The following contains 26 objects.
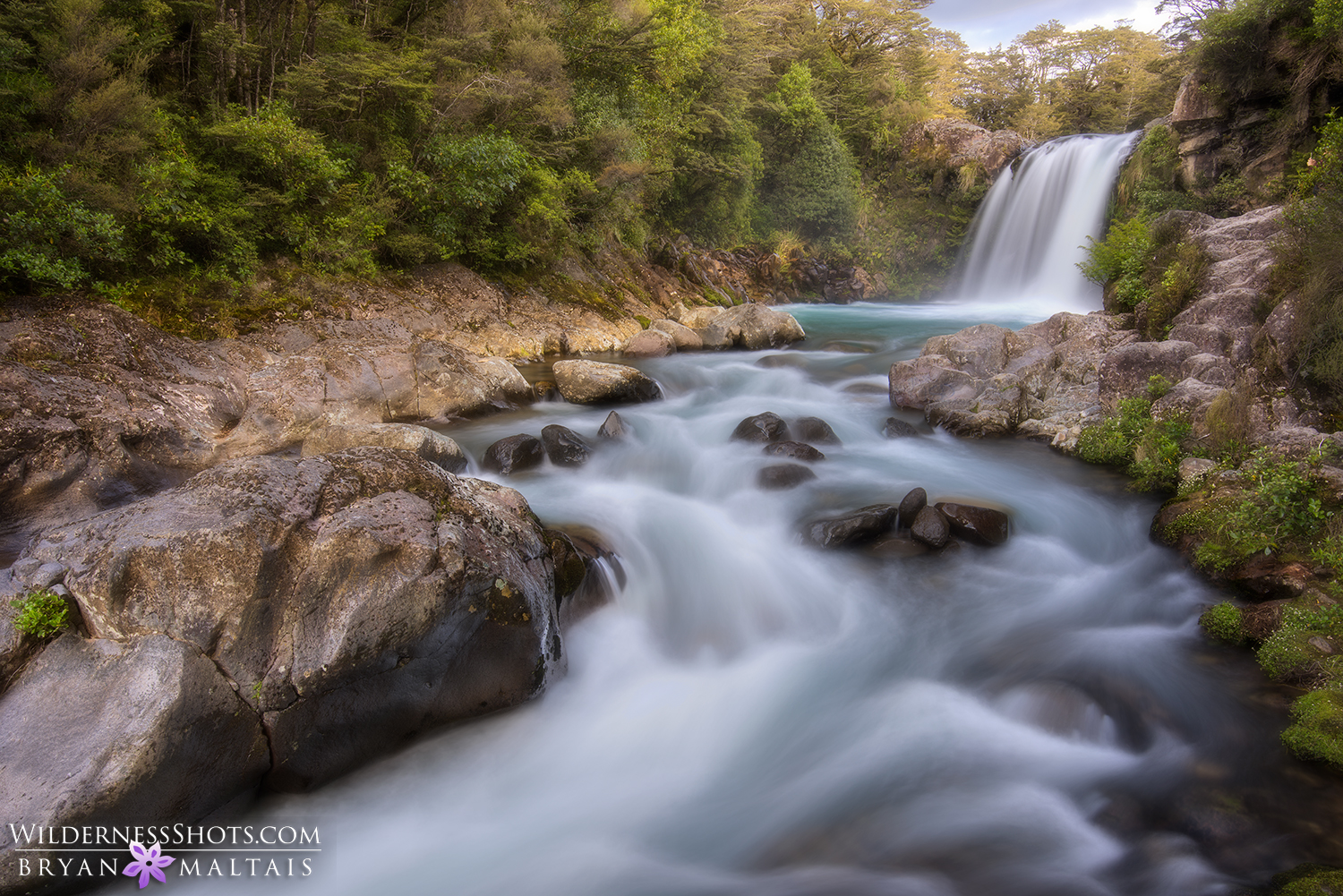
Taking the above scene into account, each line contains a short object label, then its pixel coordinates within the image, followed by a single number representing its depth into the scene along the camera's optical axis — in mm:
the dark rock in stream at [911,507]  6984
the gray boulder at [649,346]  14148
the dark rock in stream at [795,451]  8711
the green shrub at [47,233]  6379
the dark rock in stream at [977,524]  6945
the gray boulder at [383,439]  6500
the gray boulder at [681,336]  14734
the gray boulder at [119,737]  3033
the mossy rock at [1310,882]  3195
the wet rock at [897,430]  9805
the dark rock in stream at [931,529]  6758
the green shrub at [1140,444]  7766
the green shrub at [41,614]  3340
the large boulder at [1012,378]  9727
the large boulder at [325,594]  3572
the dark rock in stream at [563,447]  8234
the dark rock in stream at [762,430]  9250
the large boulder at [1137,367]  8578
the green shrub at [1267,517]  5605
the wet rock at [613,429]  8992
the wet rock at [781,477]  8031
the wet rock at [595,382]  10492
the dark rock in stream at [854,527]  6840
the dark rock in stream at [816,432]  9477
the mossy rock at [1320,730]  4141
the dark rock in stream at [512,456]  7859
